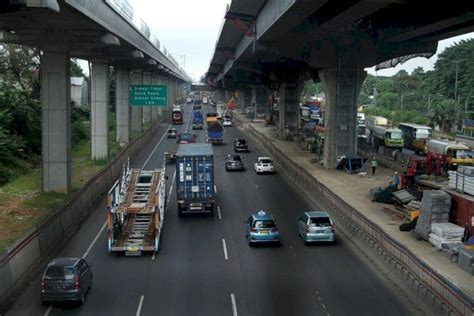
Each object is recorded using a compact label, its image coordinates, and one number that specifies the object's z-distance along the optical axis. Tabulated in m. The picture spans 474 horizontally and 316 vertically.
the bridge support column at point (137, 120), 90.19
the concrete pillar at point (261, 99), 131.00
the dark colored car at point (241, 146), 72.50
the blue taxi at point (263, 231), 29.78
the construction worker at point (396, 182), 39.84
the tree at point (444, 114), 109.19
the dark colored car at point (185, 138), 74.88
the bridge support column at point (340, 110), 54.72
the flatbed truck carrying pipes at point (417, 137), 68.69
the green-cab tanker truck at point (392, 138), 72.75
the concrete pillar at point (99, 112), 59.38
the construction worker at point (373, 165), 52.03
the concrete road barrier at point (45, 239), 22.00
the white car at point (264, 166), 55.19
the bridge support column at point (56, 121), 40.03
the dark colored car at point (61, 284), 20.52
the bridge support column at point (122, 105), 76.88
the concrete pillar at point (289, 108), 89.06
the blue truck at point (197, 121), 102.00
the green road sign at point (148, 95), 71.62
